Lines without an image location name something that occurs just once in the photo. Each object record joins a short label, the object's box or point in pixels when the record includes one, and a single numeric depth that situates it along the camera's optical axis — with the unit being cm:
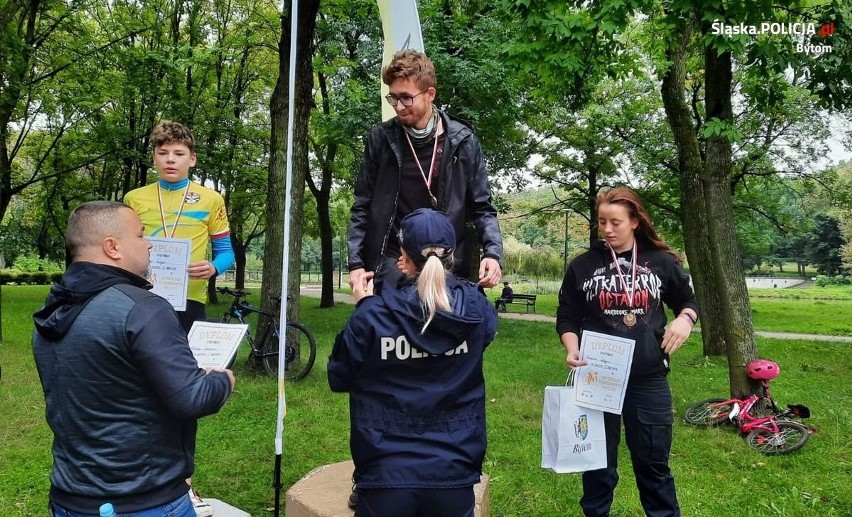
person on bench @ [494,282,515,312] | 2216
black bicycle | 757
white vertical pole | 263
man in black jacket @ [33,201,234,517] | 188
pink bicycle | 535
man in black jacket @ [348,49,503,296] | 281
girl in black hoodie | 302
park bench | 2303
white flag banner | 387
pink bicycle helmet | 580
